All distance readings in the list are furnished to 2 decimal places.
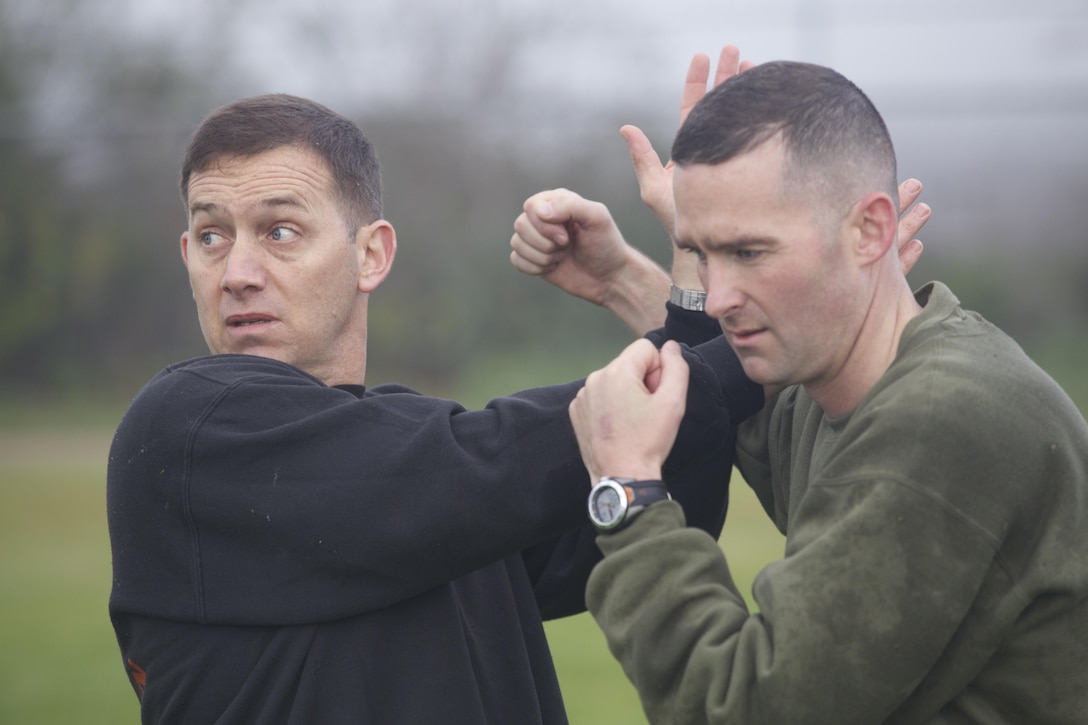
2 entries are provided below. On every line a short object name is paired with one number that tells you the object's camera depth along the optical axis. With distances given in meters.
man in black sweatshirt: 5.58
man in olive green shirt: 5.45
